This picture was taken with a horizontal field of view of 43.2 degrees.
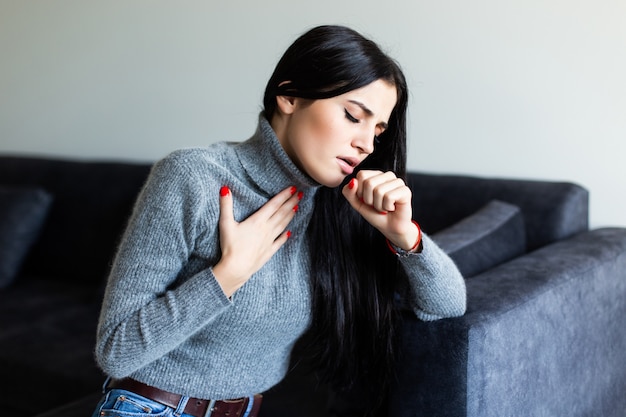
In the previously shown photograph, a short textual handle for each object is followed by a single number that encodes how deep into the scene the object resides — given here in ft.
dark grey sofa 4.41
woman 4.05
